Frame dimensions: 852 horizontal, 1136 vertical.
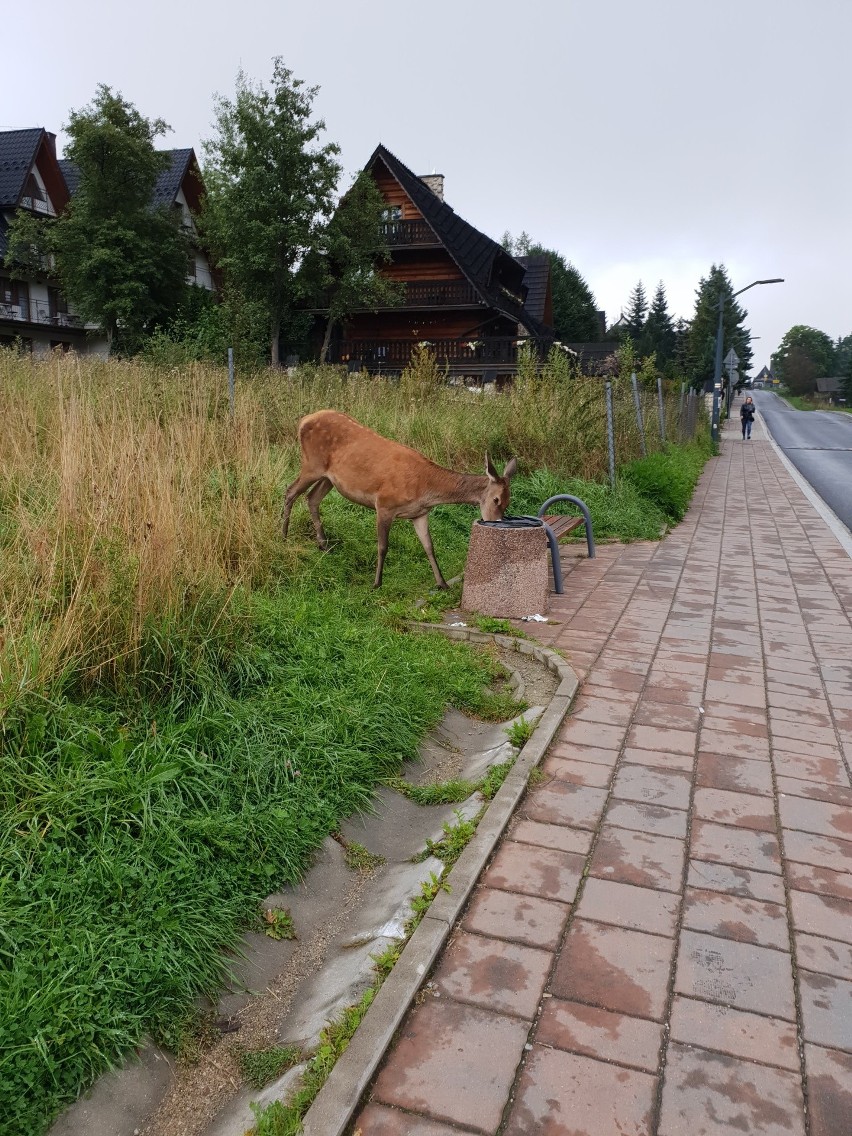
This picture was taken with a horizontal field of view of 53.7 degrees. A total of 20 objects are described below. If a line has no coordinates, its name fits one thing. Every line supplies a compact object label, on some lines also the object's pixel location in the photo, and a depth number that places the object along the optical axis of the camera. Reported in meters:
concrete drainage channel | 2.18
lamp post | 29.17
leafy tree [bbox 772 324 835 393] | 141.38
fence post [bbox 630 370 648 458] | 14.31
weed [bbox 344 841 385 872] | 3.35
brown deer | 6.59
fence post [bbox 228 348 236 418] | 9.50
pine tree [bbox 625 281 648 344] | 104.38
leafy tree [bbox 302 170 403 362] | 31.59
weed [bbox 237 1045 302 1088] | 2.30
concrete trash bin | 6.31
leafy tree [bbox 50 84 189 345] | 31.34
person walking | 34.78
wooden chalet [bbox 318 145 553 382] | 31.31
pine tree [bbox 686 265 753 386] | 80.56
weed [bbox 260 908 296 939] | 2.89
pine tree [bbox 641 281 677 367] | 93.75
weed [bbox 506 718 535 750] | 4.21
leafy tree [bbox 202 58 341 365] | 31.52
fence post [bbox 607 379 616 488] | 12.21
